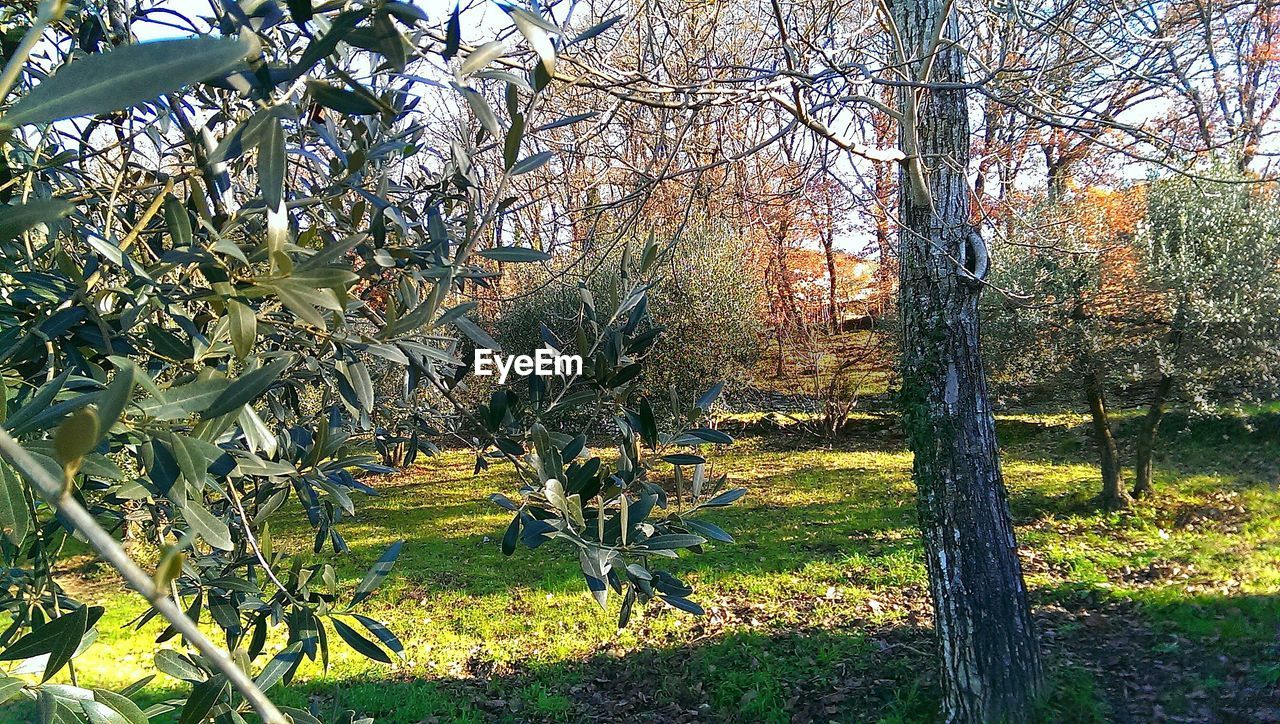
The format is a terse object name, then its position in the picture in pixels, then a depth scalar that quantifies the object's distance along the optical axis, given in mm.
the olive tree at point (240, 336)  520
